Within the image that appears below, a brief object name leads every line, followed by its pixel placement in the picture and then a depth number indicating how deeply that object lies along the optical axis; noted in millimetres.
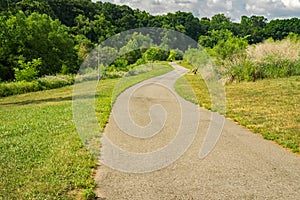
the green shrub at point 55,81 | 27391
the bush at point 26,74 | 27906
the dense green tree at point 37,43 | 38500
